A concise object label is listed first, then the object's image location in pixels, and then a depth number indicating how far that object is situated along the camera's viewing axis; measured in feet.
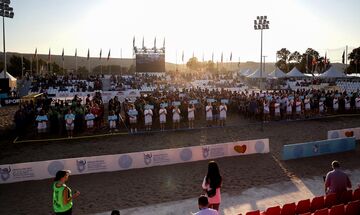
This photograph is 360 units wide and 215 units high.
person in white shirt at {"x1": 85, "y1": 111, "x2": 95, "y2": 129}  66.80
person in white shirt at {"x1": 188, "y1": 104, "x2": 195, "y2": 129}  73.25
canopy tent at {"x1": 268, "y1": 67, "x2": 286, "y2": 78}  182.80
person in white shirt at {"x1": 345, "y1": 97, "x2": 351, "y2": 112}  94.67
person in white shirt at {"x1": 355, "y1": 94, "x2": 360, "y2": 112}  95.52
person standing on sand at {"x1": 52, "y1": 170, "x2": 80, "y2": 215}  24.08
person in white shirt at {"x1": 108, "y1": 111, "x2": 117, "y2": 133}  67.97
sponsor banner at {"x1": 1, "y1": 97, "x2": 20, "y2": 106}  119.55
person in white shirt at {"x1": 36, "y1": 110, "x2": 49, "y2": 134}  64.03
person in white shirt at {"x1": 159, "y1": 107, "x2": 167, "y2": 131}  69.67
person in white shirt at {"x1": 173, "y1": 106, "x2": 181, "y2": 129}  71.20
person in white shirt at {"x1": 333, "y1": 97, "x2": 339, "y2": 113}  92.48
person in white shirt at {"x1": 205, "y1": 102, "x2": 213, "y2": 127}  74.13
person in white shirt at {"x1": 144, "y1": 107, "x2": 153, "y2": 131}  69.23
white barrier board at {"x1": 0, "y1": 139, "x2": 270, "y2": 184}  43.01
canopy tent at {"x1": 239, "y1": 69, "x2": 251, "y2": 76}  214.83
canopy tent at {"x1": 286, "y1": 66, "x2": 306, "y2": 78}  182.50
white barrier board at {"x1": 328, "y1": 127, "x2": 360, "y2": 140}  60.85
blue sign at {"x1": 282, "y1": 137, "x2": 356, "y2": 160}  53.21
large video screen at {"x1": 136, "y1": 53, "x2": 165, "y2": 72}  172.35
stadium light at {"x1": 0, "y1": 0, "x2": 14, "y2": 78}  114.04
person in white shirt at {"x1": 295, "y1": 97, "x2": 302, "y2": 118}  84.53
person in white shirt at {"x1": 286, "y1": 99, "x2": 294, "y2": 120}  83.76
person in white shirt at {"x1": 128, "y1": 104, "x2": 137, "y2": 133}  70.03
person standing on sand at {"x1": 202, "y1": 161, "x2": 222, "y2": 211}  25.35
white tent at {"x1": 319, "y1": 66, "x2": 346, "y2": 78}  166.20
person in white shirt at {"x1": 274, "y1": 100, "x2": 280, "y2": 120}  82.53
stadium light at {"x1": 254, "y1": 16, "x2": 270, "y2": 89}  142.20
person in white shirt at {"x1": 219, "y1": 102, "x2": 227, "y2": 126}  74.02
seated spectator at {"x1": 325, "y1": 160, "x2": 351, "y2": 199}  29.01
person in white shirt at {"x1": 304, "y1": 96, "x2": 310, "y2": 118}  87.15
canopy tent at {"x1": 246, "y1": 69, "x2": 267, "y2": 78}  182.77
